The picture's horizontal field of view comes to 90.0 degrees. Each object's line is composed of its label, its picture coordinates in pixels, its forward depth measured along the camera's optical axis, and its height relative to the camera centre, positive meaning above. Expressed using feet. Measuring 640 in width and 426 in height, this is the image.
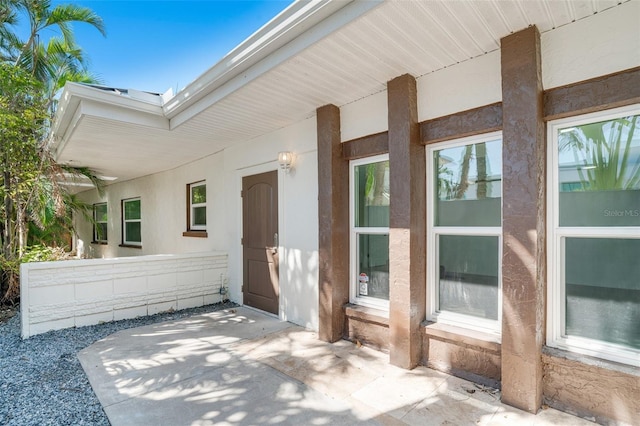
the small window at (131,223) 28.96 -0.94
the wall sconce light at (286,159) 13.60 +2.19
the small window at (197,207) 21.31 +0.34
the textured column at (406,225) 9.42 -0.48
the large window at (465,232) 8.80 -0.69
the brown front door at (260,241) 14.90 -1.46
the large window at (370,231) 11.24 -0.79
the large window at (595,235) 6.93 -0.64
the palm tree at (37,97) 15.96 +5.89
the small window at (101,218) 35.14 -0.55
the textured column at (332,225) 11.60 -0.55
